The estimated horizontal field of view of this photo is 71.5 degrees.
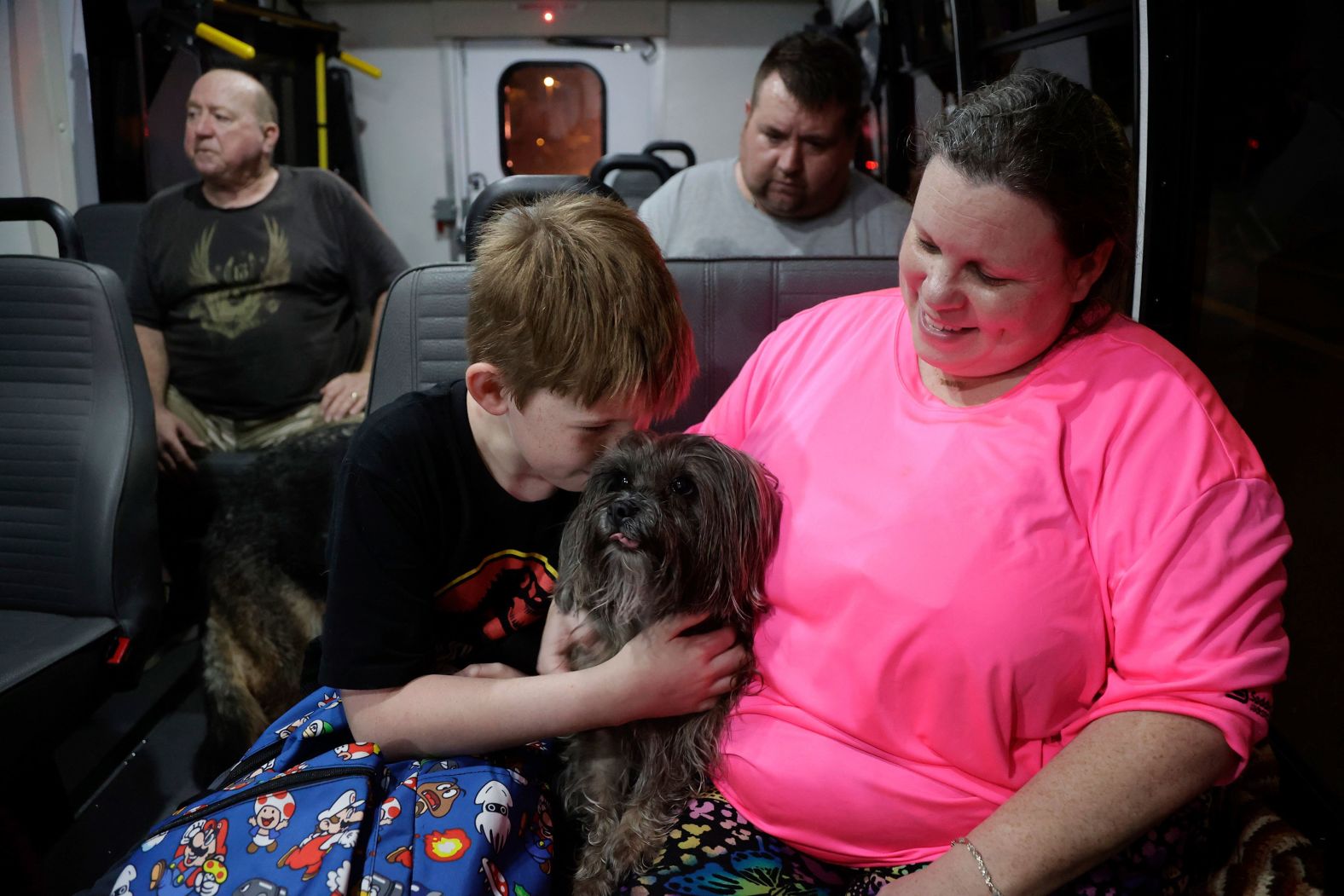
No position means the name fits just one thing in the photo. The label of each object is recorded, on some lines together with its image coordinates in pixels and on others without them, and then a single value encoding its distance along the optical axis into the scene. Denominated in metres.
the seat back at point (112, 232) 3.51
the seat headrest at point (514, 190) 1.67
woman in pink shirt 0.97
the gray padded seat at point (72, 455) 2.03
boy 1.20
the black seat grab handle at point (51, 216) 2.20
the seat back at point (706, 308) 1.82
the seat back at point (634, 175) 3.43
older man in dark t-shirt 3.12
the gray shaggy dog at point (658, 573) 1.25
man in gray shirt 2.61
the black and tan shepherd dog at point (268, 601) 2.20
